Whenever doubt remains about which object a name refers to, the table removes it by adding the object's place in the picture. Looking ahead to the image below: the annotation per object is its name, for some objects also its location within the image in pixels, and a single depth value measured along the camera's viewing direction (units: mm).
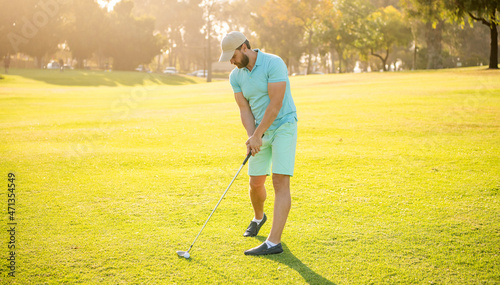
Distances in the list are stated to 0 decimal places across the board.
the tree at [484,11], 33062
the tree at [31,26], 55469
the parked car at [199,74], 93888
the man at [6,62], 56741
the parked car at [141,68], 100500
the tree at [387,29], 59562
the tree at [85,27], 72438
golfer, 5020
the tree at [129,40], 80812
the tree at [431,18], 37406
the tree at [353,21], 61719
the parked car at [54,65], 82362
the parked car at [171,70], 97562
